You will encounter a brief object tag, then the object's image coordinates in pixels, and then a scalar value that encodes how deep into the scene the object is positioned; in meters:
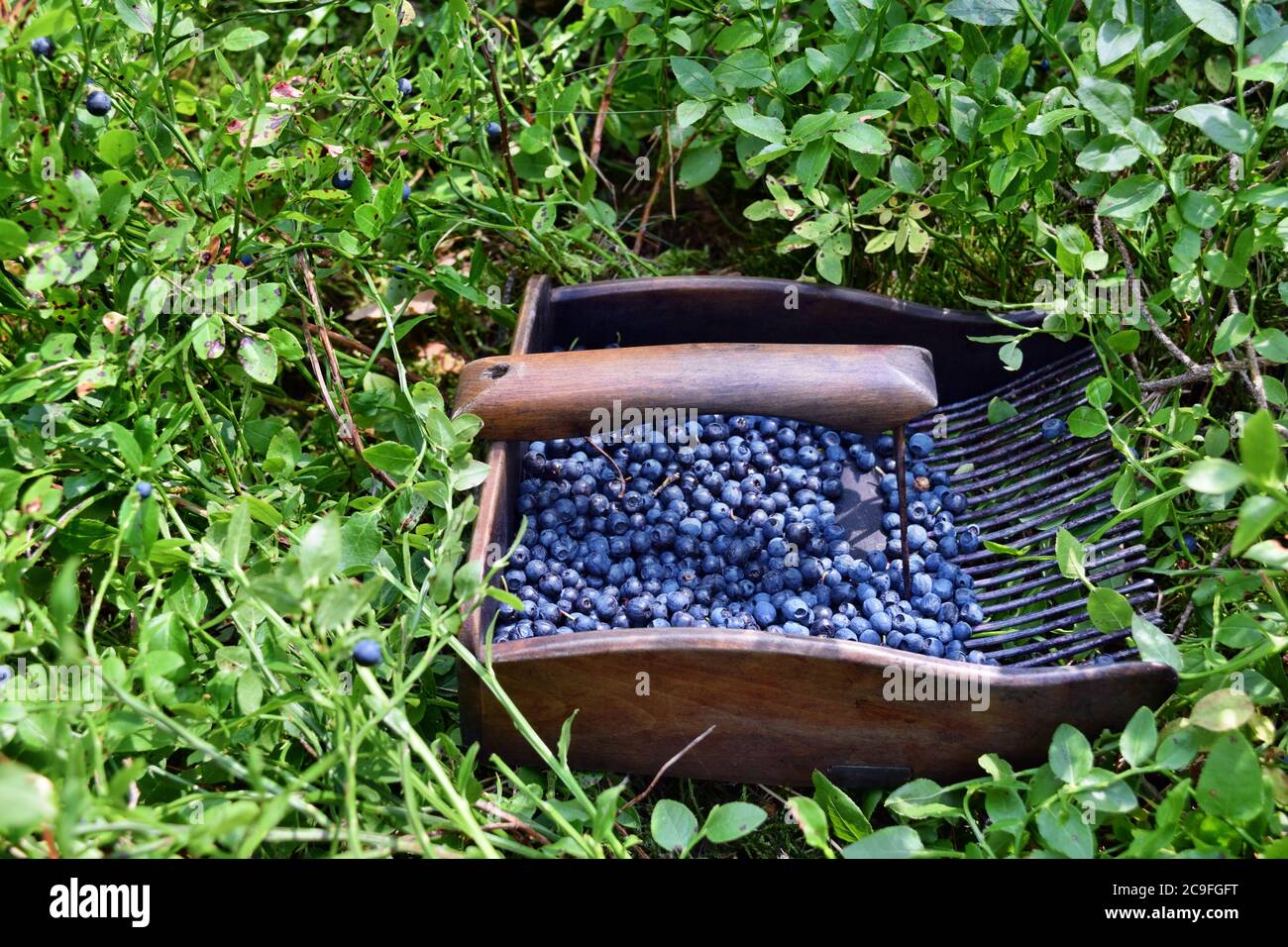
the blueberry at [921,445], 0.40
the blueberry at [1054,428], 0.39
